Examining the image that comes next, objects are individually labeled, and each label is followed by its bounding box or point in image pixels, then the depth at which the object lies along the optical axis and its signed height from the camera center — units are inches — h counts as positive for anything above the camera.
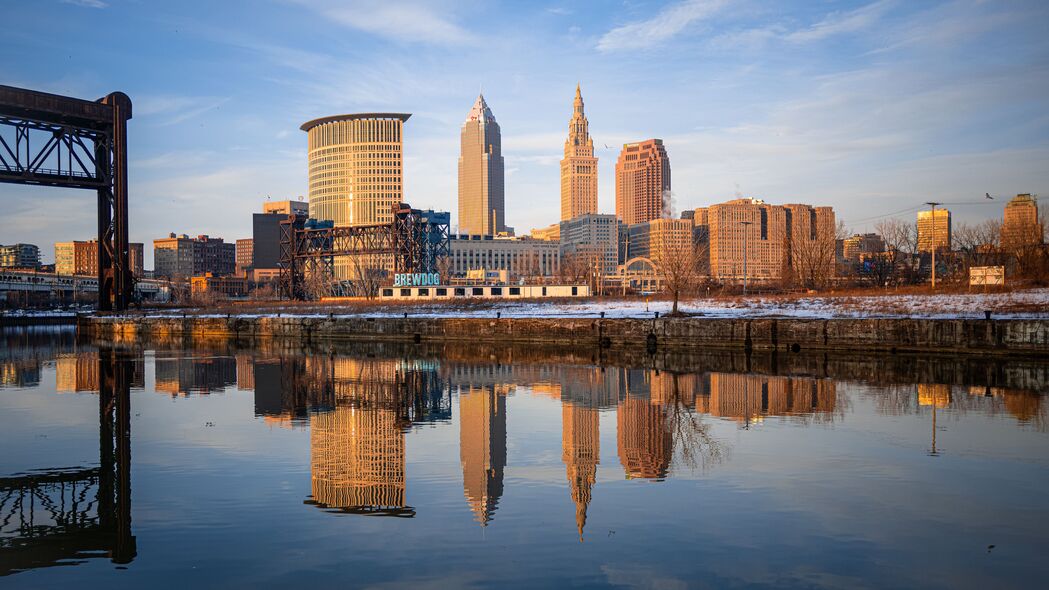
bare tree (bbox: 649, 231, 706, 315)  1813.5 +62.5
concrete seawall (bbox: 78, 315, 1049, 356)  1318.9 -91.8
